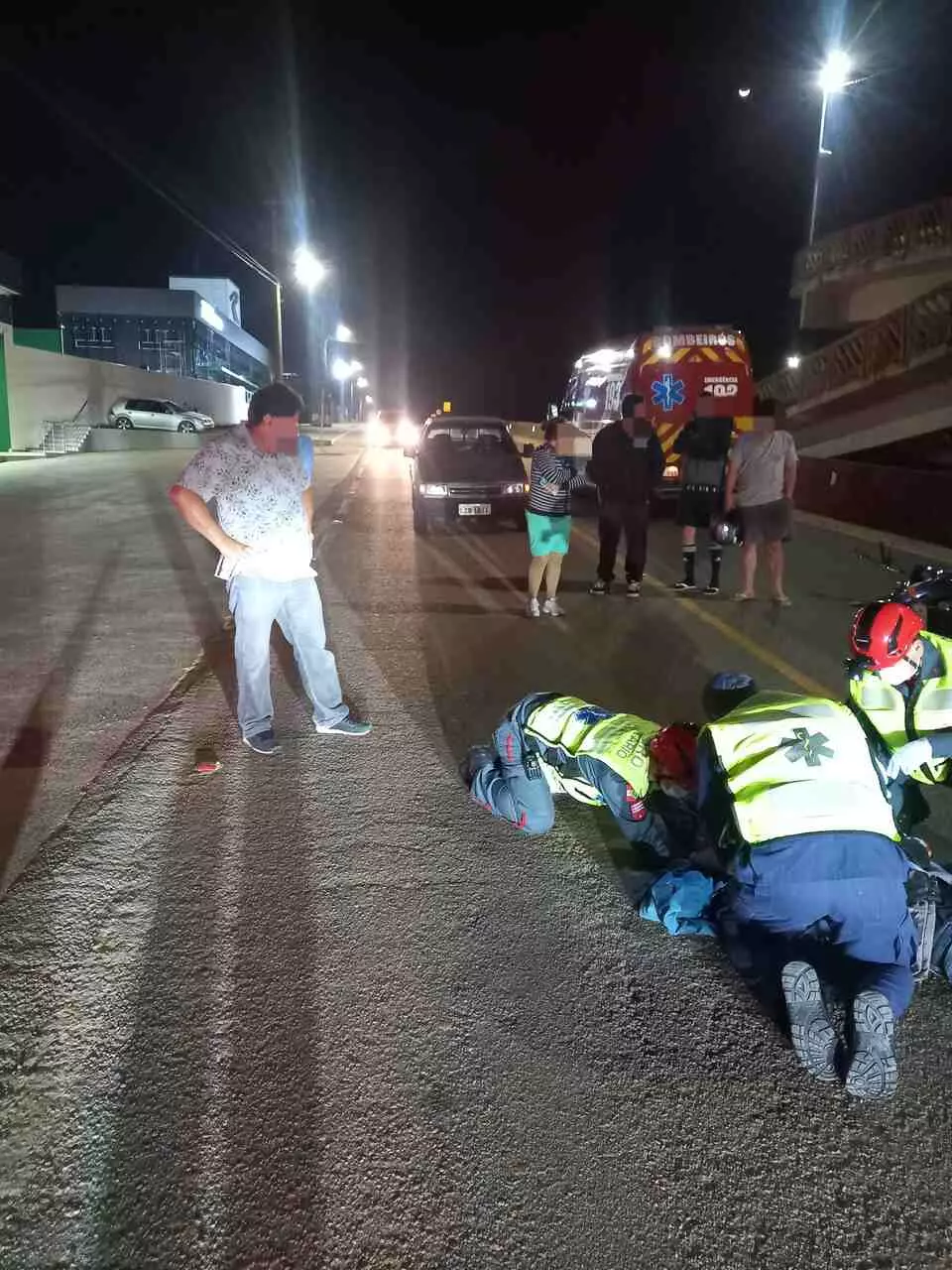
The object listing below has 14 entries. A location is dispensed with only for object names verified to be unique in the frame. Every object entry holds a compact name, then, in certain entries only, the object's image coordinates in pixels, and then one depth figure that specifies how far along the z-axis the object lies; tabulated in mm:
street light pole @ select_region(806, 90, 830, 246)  25812
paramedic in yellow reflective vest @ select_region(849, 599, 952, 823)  3369
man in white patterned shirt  4676
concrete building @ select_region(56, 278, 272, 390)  55625
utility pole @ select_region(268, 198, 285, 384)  30203
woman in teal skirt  8156
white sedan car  35625
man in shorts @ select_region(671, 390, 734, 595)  9789
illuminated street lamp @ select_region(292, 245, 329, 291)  32594
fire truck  15750
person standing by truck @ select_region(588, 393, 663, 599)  8938
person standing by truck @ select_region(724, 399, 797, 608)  8812
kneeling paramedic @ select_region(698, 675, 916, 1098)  2852
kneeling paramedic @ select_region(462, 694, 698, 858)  3678
